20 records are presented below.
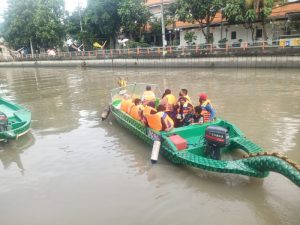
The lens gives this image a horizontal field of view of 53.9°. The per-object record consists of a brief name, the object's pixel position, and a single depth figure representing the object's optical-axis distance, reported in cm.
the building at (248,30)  2539
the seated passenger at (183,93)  788
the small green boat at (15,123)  802
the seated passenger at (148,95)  943
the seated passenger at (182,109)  763
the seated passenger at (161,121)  686
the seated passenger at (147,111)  730
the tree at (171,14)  2983
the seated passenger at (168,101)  826
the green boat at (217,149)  481
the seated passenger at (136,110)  816
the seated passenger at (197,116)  718
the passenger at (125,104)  914
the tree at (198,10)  2469
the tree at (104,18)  3380
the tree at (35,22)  4262
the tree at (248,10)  2205
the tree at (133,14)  3162
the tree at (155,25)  3484
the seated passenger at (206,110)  728
